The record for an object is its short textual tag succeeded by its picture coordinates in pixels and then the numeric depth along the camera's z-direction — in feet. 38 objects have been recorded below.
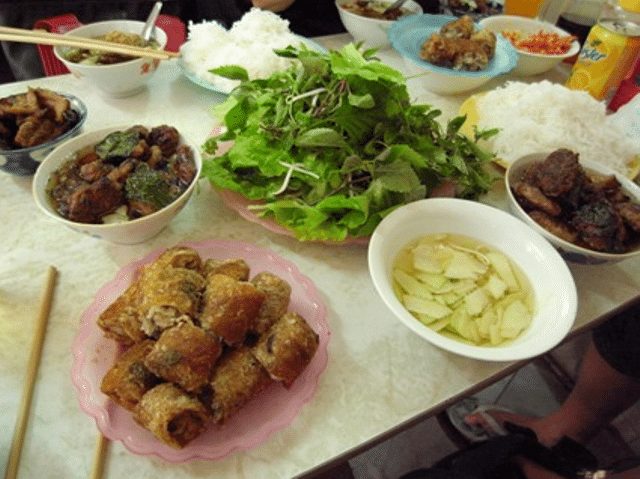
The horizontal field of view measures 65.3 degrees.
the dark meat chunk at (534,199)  1.53
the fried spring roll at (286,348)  1.16
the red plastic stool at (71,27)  2.24
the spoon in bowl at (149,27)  2.09
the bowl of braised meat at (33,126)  1.57
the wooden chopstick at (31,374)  1.08
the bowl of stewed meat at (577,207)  1.48
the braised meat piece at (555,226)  1.50
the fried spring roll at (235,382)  1.11
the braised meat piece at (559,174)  1.54
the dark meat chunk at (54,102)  1.66
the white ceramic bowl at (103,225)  1.38
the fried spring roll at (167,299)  1.15
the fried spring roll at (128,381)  1.10
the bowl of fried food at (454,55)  2.22
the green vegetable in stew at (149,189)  1.45
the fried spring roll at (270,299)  1.25
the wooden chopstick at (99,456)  1.06
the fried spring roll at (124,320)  1.19
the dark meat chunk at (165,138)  1.61
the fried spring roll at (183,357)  1.08
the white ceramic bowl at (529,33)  2.43
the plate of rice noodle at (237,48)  2.07
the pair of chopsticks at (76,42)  1.66
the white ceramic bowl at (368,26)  2.43
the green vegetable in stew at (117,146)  1.54
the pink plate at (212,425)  1.10
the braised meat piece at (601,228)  1.47
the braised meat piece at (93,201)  1.39
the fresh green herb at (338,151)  1.53
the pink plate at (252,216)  1.56
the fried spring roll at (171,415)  1.04
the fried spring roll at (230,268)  1.31
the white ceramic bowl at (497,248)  1.18
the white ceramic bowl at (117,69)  1.89
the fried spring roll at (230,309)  1.16
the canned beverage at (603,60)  2.06
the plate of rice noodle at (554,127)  1.87
